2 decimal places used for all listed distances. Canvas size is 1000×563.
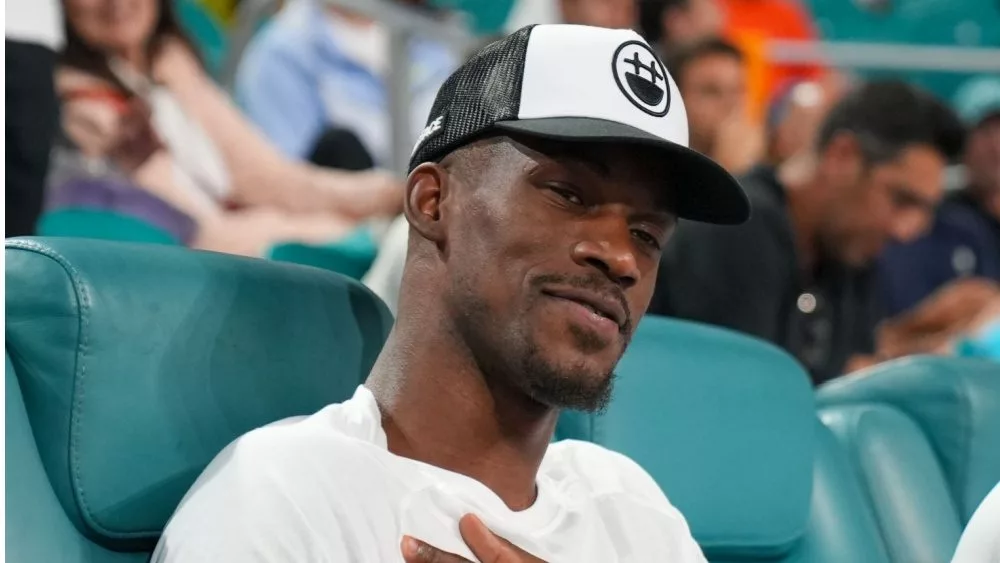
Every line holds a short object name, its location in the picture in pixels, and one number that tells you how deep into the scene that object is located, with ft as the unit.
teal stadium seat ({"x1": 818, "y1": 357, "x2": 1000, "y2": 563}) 10.53
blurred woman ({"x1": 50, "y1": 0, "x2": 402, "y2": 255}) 13.65
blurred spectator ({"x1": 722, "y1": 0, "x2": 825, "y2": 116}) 23.13
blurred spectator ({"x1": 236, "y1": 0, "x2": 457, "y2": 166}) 16.31
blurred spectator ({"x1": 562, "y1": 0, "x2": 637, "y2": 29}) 20.48
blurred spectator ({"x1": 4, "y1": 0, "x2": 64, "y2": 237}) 12.27
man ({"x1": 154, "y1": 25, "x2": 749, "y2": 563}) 6.61
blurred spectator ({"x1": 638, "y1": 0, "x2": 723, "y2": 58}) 21.39
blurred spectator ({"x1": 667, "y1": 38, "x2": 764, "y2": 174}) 16.22
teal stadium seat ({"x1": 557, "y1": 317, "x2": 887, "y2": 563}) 8.98
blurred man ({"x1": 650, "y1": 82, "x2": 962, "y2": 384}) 14.12
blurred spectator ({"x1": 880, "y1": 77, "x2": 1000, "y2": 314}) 22.58
